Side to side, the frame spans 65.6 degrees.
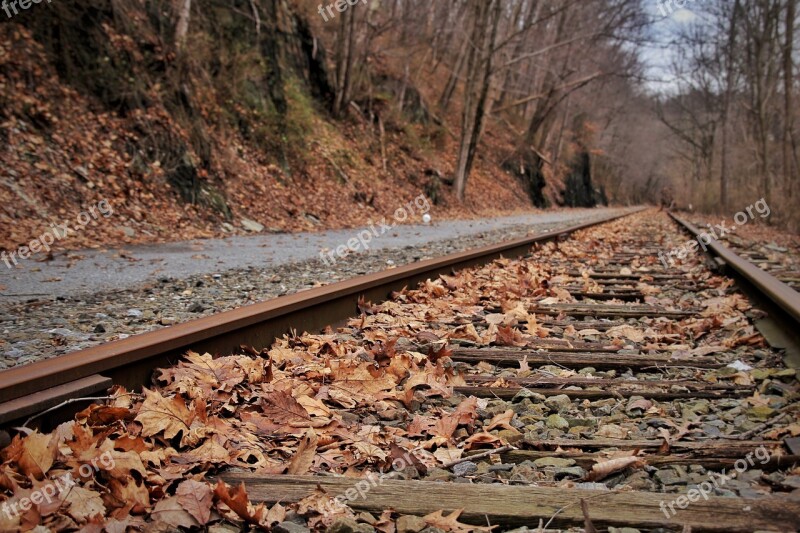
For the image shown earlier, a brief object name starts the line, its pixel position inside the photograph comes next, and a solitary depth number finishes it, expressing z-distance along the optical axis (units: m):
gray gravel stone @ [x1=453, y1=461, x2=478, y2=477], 2.16
